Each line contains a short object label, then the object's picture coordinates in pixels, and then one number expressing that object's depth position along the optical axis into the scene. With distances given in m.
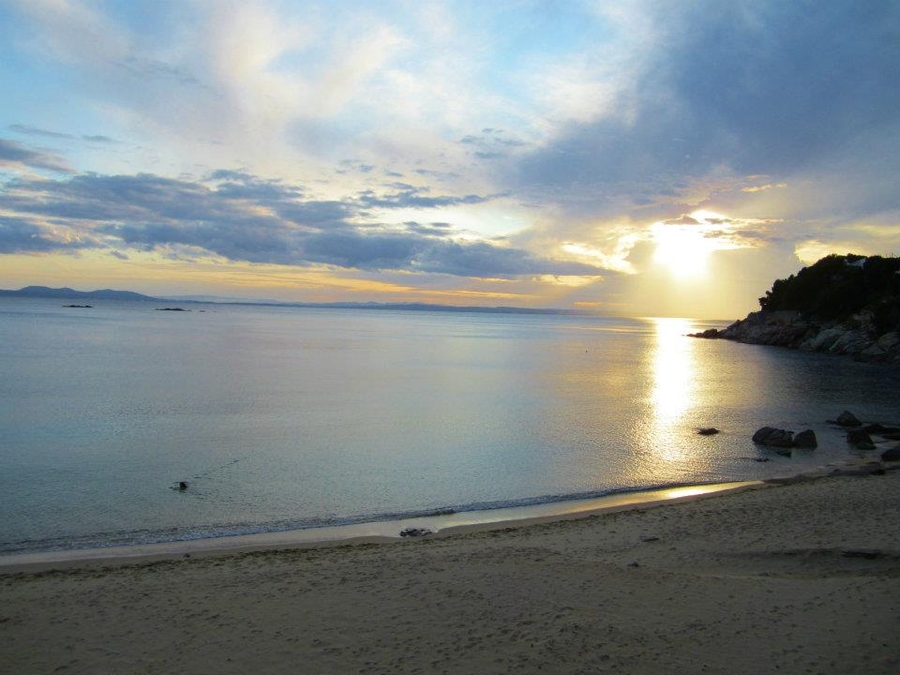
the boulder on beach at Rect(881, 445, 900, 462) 20.19
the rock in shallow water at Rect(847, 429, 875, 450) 22.98
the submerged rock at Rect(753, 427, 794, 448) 23.27
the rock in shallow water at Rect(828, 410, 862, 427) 27.27
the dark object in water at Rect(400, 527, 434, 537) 13.26
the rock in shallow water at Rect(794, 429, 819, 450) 23.00
